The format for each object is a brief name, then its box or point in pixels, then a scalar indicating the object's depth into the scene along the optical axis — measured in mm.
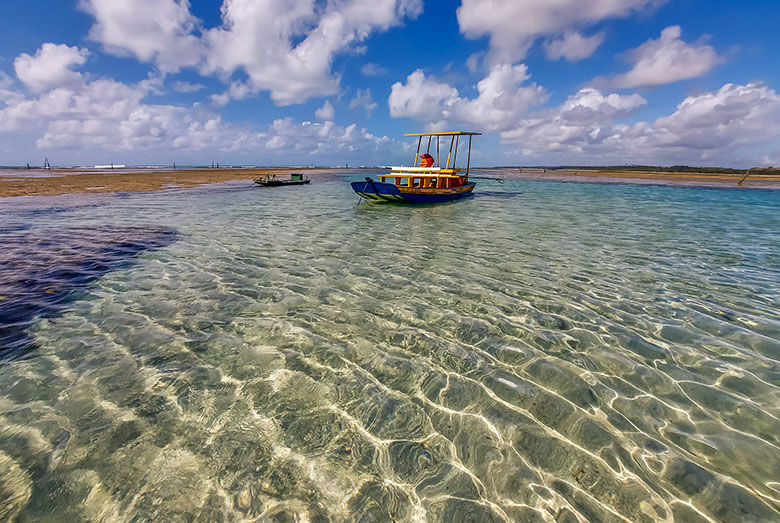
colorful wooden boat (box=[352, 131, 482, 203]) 25297
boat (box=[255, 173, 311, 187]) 45969
